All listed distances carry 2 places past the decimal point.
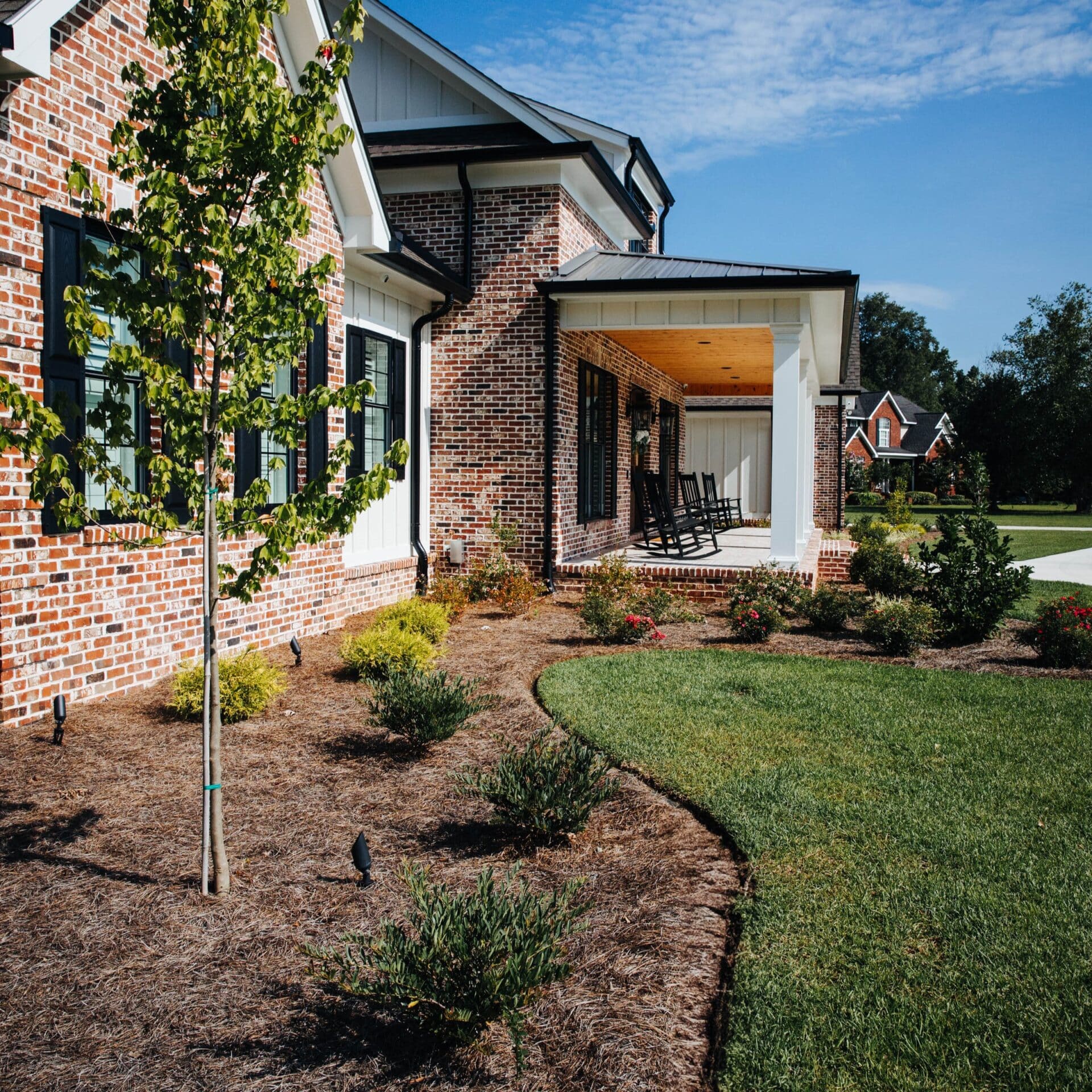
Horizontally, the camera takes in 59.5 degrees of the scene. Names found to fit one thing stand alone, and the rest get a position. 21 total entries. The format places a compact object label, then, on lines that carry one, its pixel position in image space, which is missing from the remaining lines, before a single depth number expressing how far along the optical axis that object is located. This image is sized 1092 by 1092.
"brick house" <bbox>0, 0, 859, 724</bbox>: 5.42
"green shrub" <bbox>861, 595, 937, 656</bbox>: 8.30
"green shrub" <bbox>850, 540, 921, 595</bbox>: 11.03
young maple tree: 3.39
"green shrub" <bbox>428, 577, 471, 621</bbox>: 9.84
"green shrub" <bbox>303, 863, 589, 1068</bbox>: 2.63
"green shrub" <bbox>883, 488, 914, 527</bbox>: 20.61
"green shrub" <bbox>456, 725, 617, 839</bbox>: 4.08
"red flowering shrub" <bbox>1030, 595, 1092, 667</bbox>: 7.86
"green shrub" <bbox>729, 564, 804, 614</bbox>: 9.48
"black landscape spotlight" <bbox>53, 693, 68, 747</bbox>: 5.12
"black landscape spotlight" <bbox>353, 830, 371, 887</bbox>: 3.65
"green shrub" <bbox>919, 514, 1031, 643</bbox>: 8.66
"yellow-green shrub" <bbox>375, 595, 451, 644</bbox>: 7.90
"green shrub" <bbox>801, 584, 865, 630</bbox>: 9.34
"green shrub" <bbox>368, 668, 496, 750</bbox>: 5.26
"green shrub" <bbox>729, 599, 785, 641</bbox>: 8.79
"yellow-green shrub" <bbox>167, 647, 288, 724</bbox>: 5.72
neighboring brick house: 59.00
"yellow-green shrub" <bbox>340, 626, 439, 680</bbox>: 6.70
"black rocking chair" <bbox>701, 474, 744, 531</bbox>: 16.82
